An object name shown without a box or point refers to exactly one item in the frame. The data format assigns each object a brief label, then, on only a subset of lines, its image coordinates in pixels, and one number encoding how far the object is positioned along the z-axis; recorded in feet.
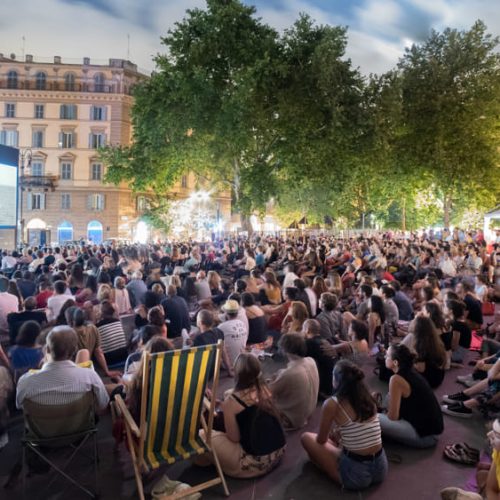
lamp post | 137.80
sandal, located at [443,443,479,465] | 13.84
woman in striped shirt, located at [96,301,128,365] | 20.93
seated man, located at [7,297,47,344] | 23.10
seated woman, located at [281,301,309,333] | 22.54
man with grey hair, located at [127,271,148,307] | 33.28
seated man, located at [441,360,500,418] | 17.02
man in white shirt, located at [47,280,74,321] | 26.00
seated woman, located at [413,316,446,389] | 18.17
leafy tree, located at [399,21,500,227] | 77.66
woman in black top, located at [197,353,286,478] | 12.64
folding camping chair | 11.92
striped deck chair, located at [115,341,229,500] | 11.76
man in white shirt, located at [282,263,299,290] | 34.65
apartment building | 146.00
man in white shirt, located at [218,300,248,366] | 21.80
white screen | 57.06
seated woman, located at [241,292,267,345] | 24.77
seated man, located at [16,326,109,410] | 12.15
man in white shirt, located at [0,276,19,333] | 26.03
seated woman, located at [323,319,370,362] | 21.63
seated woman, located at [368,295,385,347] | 25.44
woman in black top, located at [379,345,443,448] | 14.26
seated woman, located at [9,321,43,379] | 17.57
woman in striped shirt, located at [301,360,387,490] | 12.18
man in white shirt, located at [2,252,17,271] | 45.75
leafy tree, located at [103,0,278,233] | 72.13
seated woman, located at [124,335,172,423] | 12.59
